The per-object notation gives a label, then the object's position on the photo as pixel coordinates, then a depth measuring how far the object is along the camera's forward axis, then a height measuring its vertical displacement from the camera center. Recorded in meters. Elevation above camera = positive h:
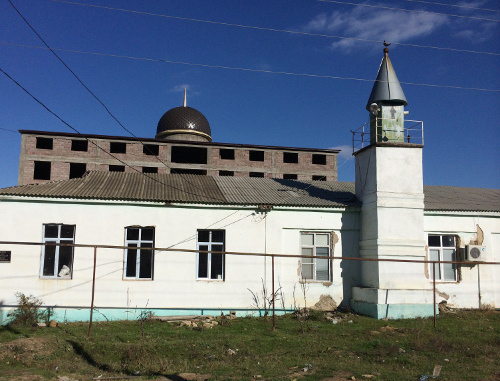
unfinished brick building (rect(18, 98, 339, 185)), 40.84 +8.45
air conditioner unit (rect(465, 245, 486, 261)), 15.60 -0.36
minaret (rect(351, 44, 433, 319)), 13.88 +0.92
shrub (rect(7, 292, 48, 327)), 11.91 -2.12
